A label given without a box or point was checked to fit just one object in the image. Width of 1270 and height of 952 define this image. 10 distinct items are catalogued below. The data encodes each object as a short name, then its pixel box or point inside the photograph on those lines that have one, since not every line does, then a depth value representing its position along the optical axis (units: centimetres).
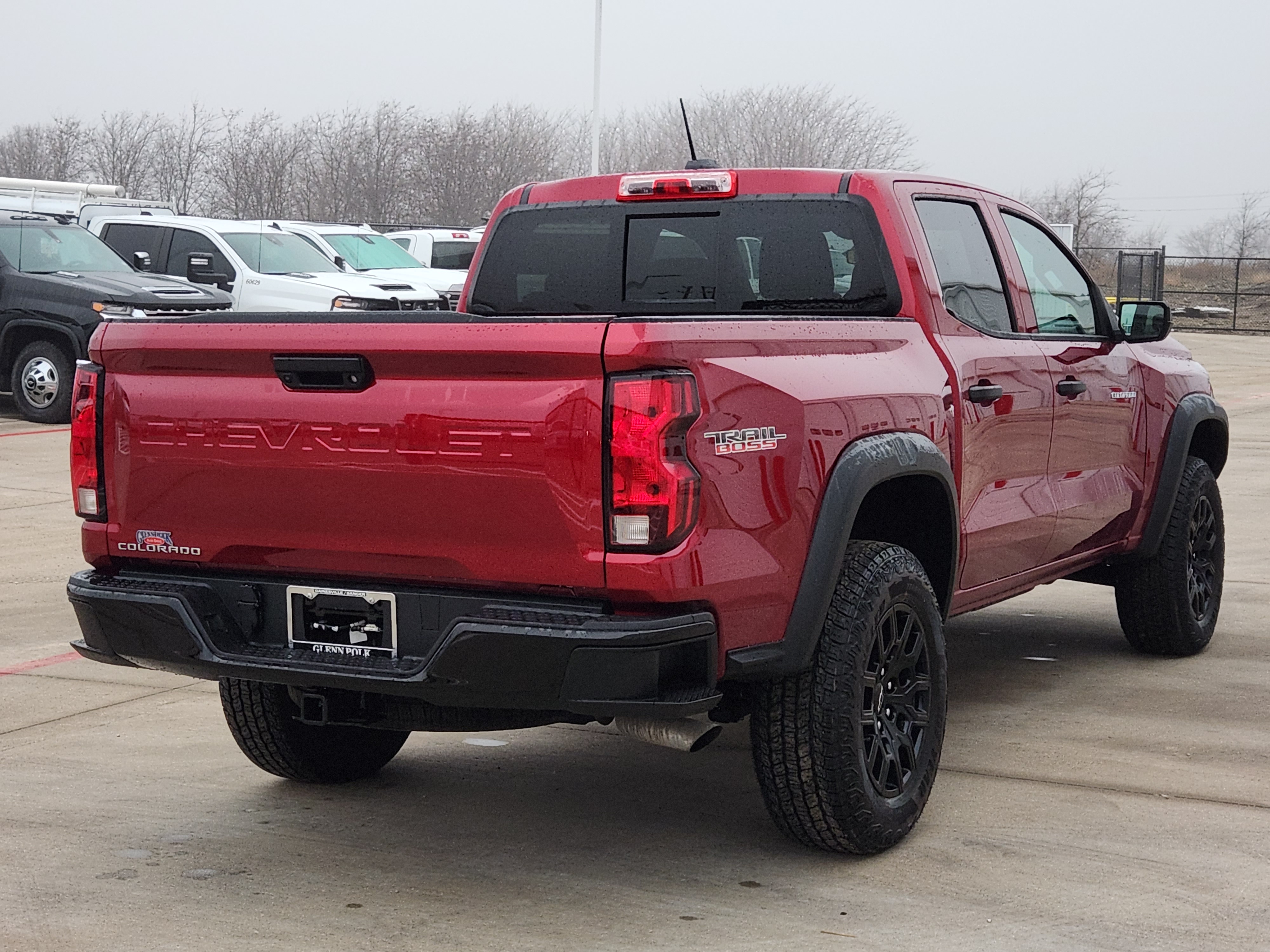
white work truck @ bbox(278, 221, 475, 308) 2027
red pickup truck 380
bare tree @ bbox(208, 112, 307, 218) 5694
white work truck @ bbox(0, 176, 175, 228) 2103
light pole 3455
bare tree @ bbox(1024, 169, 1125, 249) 6197
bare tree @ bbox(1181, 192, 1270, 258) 7581
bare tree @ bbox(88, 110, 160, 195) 5772
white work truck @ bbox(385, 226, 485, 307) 2458
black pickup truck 1555
